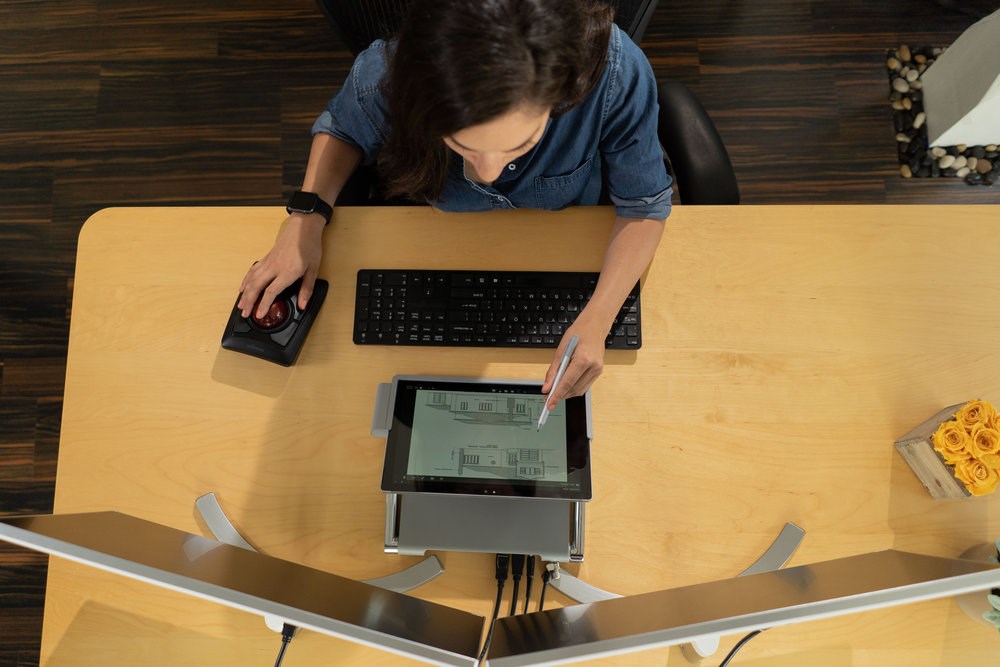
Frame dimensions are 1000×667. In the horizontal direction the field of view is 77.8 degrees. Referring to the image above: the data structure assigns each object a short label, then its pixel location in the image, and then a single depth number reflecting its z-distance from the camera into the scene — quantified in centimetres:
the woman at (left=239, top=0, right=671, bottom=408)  65
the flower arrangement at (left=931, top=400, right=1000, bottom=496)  85
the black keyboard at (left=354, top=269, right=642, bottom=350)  102
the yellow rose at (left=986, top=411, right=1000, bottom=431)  86
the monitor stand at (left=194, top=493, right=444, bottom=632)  94
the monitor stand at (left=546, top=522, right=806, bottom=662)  92
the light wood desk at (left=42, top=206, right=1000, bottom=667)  94
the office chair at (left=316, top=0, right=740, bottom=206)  107
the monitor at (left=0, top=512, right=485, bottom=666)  60
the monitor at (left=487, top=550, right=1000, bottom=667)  57
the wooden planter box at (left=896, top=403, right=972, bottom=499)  90
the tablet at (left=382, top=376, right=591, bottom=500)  87
